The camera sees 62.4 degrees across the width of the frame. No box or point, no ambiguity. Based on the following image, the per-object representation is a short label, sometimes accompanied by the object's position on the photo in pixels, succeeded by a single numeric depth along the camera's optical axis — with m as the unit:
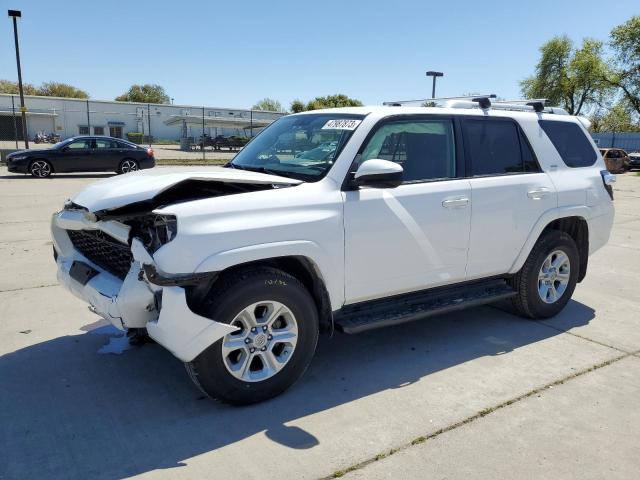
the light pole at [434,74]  25.28
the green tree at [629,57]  44.59
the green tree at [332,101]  49.93
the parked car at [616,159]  28.64
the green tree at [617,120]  46.81
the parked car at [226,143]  40.81
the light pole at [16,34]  21.12
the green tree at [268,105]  100.88
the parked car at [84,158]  17.55
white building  47.50
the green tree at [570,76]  48.22
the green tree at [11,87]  74.50
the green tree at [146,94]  95.12
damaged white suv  3.08
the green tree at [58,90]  84.75
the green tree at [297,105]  54.88
